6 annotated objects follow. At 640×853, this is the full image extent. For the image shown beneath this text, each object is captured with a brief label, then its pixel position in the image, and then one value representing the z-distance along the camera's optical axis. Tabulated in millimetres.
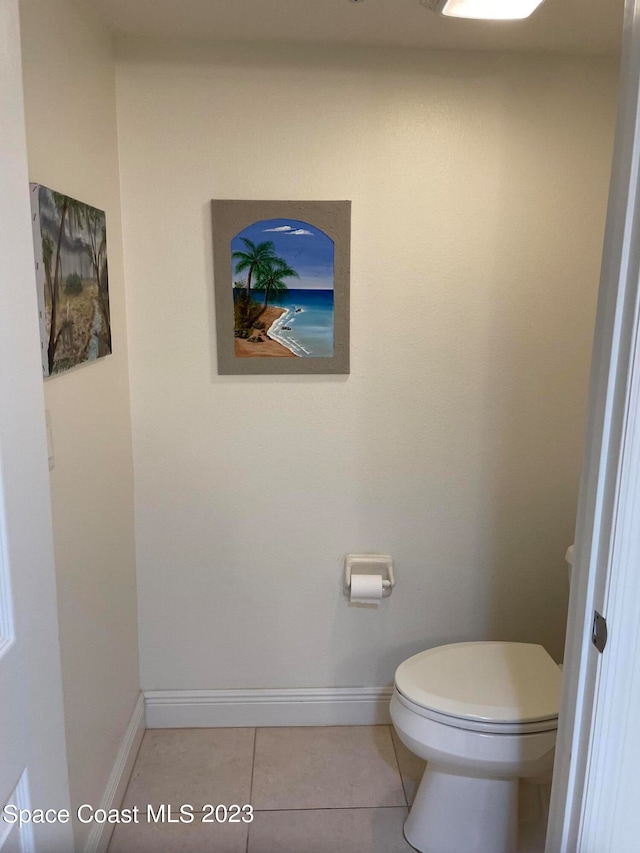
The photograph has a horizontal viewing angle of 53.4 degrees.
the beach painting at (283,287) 1933
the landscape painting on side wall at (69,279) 1288
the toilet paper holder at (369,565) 2135
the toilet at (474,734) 1550
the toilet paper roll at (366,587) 2068
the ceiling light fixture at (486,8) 1452
